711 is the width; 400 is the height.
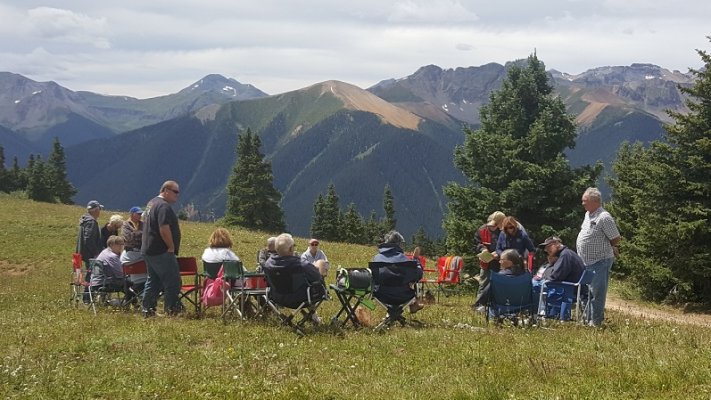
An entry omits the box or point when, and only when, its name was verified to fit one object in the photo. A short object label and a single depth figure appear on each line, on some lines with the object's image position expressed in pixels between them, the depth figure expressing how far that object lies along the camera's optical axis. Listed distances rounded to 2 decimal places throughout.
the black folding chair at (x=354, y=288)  10.45
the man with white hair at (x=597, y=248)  10.54
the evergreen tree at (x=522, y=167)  20.97
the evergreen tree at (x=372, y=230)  80.69
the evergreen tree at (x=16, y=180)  84.56
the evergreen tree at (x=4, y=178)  82.94
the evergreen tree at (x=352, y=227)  70.88
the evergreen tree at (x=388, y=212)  85.56
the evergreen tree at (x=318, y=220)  69.00
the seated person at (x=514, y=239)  12.60
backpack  11.62
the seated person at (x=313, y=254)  15.59
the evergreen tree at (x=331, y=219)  69.44
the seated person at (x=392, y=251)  10.56
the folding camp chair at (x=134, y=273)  12.68
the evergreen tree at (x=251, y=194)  56.09
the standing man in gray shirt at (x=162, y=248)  11.15
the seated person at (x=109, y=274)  12.90
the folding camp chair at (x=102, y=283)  12.85
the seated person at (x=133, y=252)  12.70
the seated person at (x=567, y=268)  11.48
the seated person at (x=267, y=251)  12.31
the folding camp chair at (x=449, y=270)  16.83
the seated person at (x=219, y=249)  11.93
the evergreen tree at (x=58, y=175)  77.75
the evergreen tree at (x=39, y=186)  72.88
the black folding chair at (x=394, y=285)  10.52
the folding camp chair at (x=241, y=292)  10.88
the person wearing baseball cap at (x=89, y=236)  14.88
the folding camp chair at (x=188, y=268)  12.37
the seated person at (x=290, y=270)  10.10
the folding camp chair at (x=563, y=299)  11.07
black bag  10.45
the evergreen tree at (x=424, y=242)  87.75
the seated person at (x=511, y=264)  11.12
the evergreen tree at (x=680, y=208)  17.53
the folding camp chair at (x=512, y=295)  10.53
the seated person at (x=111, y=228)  14.85
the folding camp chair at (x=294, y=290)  10.07
